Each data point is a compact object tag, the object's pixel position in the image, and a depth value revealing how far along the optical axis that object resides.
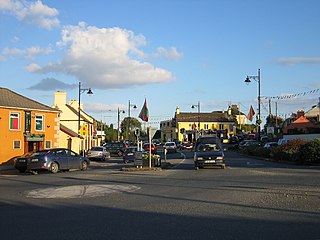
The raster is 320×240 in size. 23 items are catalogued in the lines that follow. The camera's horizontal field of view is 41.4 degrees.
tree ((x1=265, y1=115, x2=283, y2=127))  113.03
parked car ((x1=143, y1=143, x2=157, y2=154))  43.00
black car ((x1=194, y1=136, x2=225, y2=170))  25.55
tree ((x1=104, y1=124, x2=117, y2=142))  107.09
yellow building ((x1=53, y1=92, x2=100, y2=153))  50.12
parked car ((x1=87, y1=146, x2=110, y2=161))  42.84
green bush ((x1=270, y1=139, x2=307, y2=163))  30.45
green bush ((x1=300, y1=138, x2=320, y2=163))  28.45
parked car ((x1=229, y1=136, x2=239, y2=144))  80.06
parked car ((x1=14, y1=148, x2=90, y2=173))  25.84
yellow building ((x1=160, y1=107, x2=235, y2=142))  110.00
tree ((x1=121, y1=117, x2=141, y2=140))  121.44
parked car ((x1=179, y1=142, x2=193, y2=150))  73.10
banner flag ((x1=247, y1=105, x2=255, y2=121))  48.41
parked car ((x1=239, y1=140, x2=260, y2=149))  59.01
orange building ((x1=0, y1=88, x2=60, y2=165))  33.16
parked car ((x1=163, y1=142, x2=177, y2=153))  59.53
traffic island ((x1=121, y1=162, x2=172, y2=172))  25.90
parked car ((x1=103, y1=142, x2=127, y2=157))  54.12
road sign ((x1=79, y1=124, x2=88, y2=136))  35.81
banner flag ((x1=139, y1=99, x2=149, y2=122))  28.61
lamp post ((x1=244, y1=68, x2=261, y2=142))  42.50
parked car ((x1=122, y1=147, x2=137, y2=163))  37.41
